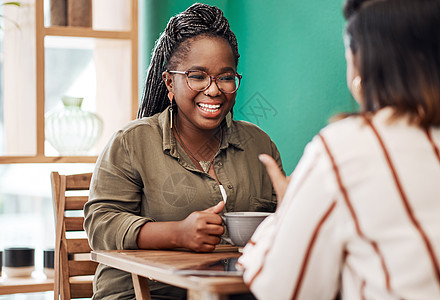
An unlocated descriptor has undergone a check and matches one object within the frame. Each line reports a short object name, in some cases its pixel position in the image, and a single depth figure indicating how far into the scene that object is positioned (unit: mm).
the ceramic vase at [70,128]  3217
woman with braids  1750
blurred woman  975
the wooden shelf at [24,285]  2951
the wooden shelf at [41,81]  3182
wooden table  1158
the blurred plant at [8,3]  3068
